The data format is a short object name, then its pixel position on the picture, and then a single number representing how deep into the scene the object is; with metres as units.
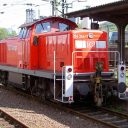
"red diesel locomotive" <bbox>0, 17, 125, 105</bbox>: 11.88
